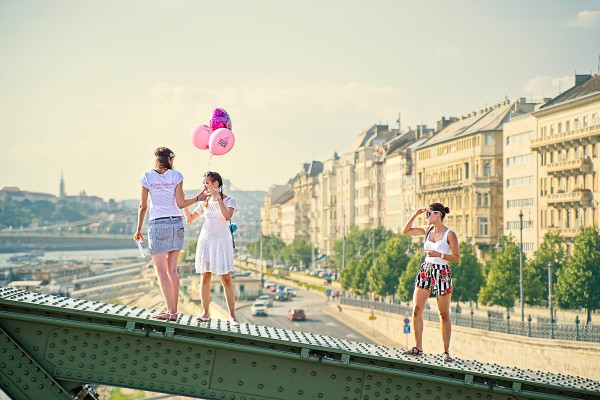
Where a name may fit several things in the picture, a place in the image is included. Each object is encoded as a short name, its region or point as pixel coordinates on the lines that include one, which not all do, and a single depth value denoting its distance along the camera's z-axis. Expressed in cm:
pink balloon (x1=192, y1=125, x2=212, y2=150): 1554
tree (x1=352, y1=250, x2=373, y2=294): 9850
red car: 9188
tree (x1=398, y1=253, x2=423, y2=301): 8162
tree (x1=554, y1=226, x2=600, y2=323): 6006
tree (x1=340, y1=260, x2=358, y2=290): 10344
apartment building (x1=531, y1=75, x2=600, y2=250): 7475
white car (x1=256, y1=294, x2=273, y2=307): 11012
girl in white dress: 1408
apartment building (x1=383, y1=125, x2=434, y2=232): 12550
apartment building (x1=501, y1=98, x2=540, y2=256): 8494
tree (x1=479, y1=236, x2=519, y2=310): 6756
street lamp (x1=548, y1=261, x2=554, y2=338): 6225
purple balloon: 1542
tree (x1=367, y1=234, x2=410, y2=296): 9081
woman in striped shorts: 1355
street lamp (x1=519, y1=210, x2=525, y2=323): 6216
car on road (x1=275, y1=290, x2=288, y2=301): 11912
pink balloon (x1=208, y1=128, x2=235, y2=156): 1495
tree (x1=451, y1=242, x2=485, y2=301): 7500
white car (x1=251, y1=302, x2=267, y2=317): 9588
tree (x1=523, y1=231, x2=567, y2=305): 6700
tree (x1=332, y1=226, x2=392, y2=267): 12256
